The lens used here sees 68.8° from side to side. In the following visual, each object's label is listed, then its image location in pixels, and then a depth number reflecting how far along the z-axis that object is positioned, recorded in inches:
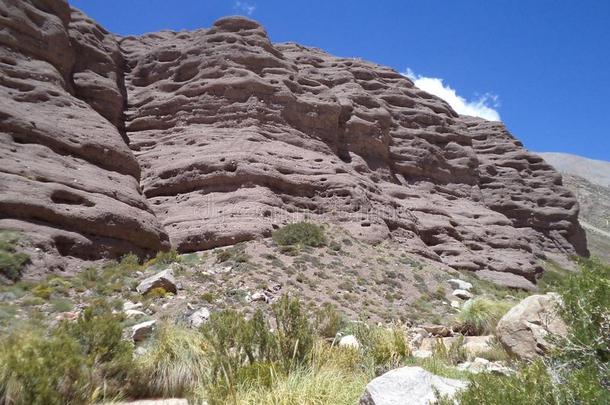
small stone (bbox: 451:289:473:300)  876.1
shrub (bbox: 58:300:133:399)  253.6
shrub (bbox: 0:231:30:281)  581.0
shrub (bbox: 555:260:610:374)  186.4
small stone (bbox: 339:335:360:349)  324.4
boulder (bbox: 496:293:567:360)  277.0
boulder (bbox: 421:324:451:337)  505.8
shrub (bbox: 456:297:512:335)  481.1
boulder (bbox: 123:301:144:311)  543.8
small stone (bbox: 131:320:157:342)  382.9
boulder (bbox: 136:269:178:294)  594.5
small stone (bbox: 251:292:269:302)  622.8
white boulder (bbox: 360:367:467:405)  177.0
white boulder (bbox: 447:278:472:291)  933.2
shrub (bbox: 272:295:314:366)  281.6
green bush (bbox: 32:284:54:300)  550.3
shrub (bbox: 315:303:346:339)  439.4
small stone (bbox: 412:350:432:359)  348.7
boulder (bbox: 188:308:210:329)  440.1
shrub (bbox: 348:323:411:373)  308.7
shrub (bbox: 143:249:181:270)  751.7
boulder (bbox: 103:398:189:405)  253.8
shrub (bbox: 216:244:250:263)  764.6
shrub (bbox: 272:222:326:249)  859.1
